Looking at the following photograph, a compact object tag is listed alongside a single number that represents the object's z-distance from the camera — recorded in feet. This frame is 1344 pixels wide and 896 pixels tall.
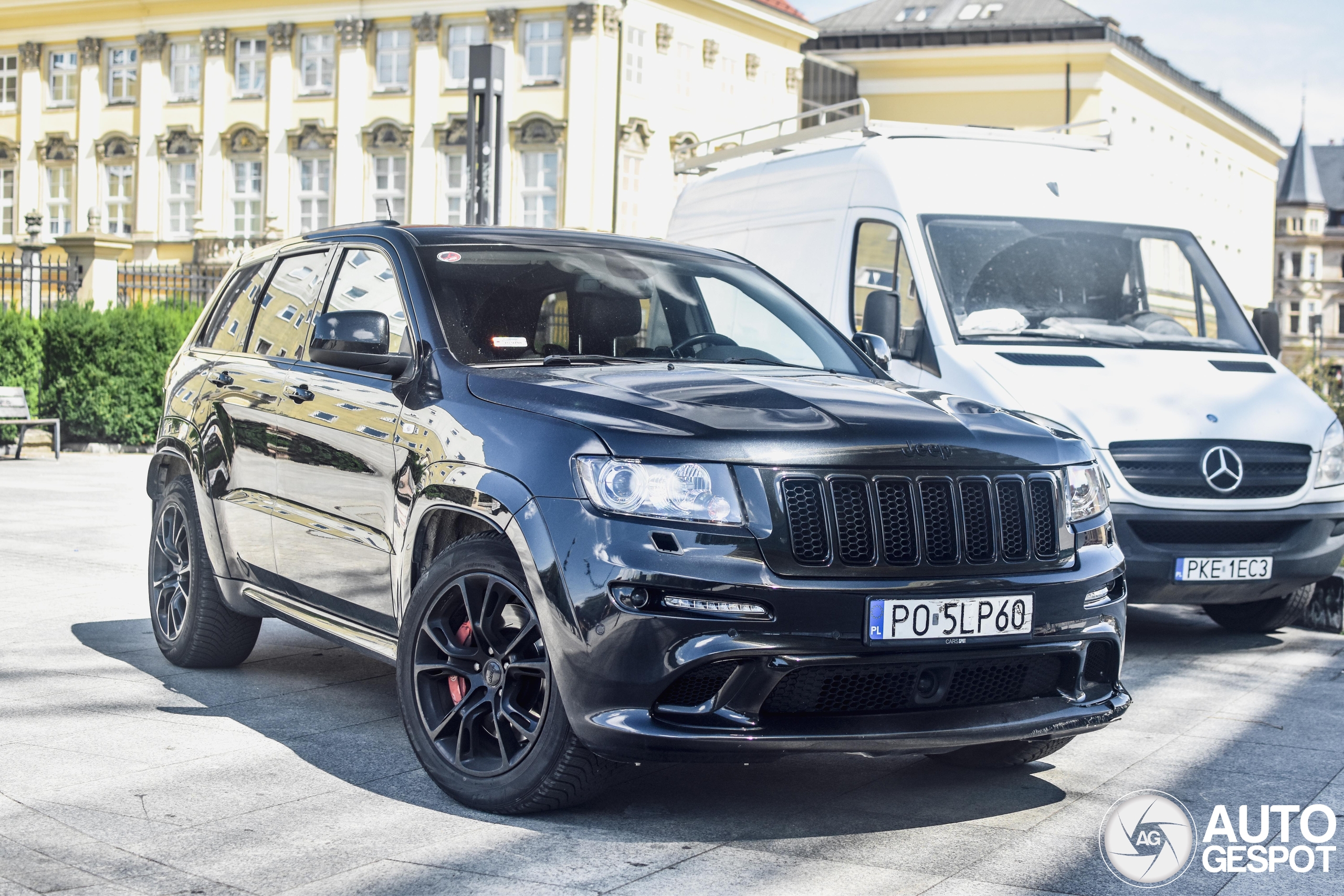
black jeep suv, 13.76
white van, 24.79
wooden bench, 62.49
